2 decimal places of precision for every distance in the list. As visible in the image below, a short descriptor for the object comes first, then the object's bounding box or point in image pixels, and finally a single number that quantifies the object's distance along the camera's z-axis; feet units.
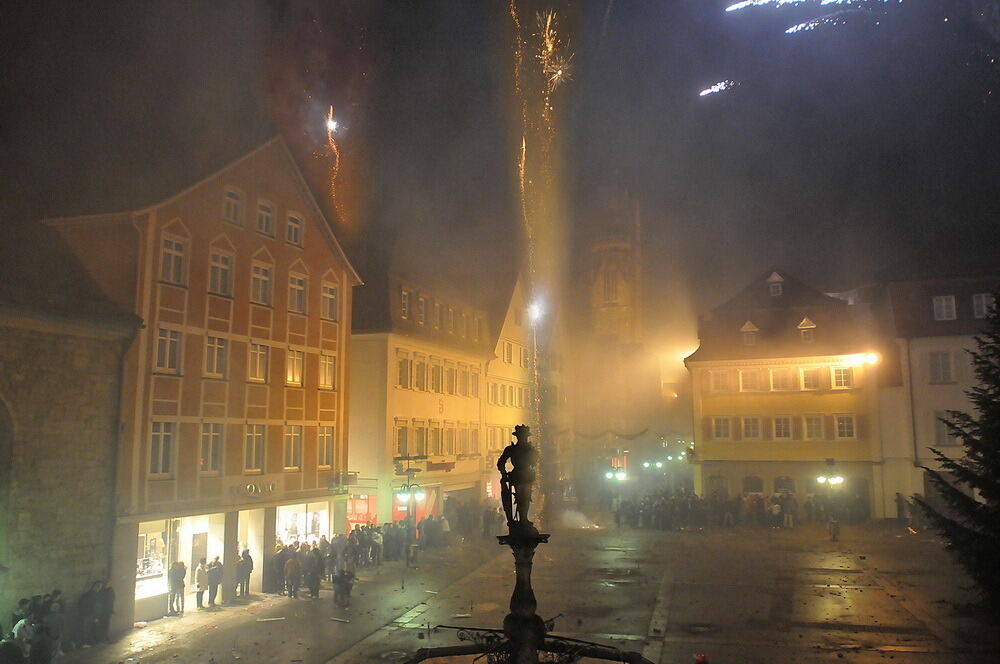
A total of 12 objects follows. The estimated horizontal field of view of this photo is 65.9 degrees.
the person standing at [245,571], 77.05
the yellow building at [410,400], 110.63
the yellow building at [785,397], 141.69
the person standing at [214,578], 71.97
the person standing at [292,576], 77.30
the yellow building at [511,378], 152.76
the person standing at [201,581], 71.51
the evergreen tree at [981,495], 59.36
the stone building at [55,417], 57.06
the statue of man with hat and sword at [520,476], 25.34
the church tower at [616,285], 232.32
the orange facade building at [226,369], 68.33
